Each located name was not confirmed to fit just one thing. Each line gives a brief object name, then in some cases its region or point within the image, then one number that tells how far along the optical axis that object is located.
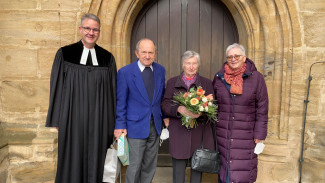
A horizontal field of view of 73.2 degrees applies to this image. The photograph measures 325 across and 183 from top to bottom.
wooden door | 3.36
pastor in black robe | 2.18
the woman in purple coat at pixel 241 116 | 2.14
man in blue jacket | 2.28
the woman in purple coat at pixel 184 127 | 2.24
